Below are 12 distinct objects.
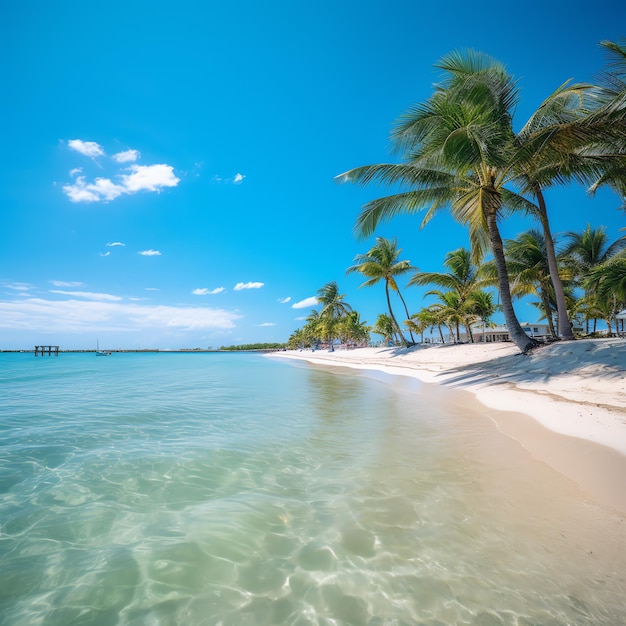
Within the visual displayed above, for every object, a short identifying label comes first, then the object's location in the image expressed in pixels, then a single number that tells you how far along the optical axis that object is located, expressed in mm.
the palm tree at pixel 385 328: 41650
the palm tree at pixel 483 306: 31234
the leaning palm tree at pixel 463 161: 10719
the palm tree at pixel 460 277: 26797
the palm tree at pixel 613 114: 7539
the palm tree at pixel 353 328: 53562
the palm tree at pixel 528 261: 19078
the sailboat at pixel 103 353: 107631
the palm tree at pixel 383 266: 29375
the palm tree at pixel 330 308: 52422
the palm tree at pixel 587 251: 21578
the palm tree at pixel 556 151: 8969
